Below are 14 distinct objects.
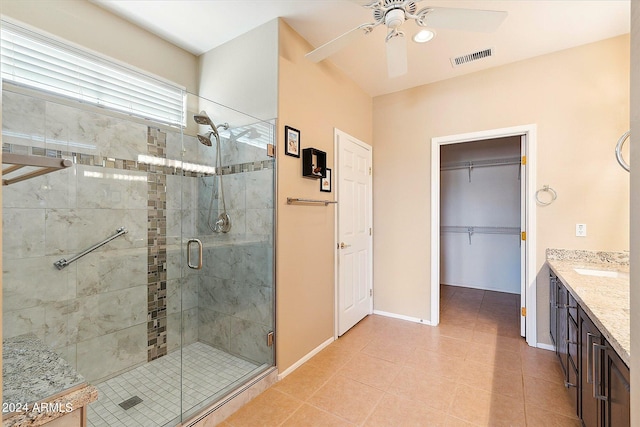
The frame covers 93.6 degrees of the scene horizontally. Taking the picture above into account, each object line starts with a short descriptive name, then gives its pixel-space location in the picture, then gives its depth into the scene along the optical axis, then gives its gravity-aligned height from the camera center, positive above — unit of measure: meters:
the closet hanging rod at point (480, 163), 4.65 +0.84
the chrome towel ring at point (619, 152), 1.64 +0.35
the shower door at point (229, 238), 2.41 -0.20
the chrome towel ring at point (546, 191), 2.84 +0.20
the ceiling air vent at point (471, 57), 2.85 +1.54
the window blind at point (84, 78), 1.93 +1.02
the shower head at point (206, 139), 2.40 +0.61
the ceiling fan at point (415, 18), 1.66 +1.14
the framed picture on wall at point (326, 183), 2.89 +0.30
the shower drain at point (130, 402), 2.01 -1.29
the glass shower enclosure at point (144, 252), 1.97 -0.30
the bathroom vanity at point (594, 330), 1.17 -0.58
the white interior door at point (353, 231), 3.17 -0.19
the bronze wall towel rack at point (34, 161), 0.84 +0.15
